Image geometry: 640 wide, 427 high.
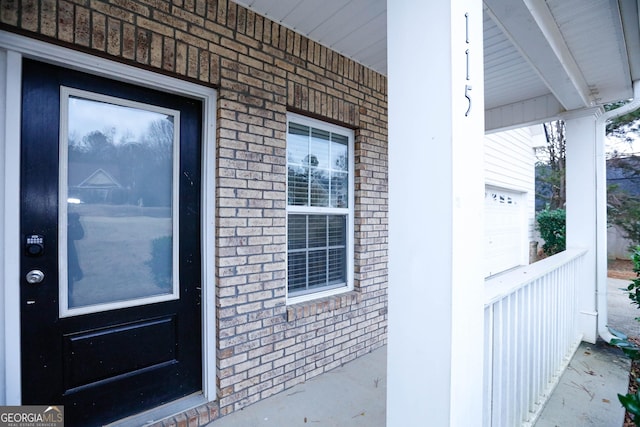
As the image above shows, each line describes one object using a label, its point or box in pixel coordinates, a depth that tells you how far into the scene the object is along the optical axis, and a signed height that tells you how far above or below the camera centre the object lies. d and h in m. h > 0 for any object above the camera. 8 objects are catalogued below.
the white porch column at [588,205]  3.38 +0.12
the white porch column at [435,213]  0.95 +0.01
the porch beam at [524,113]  3.68 +1.35
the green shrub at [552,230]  8.05 -0.40
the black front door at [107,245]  1.60 -0.19
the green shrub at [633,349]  1.26 -0.82
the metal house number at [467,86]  0.99 +0.43
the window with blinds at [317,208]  2.65 +0.06
